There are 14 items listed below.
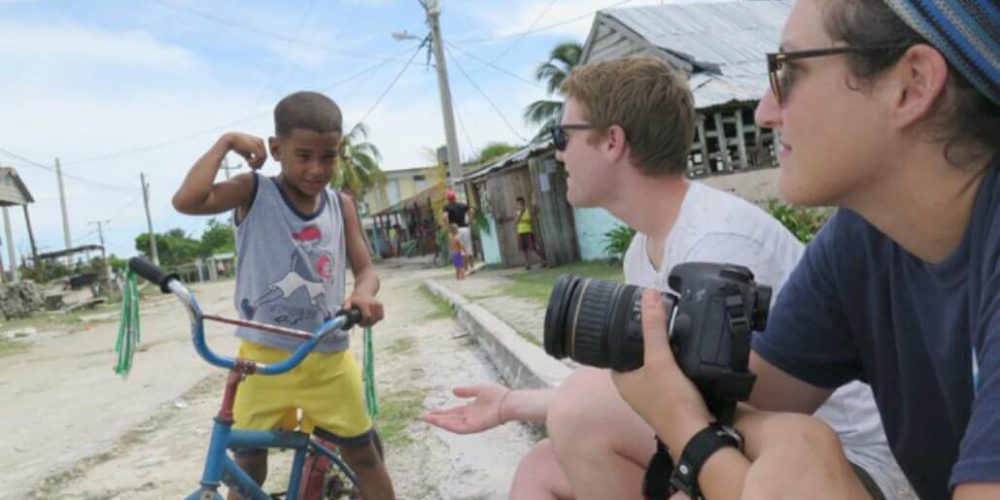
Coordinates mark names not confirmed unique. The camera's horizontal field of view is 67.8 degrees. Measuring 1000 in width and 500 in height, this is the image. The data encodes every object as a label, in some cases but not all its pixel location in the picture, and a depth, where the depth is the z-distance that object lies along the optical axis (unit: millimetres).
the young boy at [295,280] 2441
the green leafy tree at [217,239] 61469
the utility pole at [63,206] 41938
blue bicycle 1861
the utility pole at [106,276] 27305
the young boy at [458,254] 13757
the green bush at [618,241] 10633
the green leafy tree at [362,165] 32688
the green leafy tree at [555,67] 25719
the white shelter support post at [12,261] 22234
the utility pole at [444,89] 17328
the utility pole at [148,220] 42925
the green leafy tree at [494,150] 28897
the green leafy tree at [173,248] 55012
